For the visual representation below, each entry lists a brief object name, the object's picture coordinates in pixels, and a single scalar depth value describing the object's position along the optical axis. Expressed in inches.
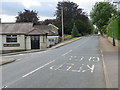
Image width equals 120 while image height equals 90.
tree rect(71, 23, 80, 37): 3640.5
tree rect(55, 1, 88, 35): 3881.2
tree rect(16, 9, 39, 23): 3260.3
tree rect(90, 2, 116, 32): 3464.6
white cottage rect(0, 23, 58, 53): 1496.1
